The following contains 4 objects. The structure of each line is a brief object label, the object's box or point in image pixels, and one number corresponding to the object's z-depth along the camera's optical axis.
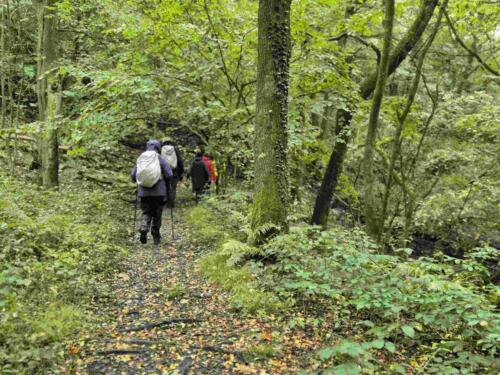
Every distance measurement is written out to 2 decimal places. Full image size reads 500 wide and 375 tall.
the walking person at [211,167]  13.88
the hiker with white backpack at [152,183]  8.23
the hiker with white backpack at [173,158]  11.80
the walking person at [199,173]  13.58
